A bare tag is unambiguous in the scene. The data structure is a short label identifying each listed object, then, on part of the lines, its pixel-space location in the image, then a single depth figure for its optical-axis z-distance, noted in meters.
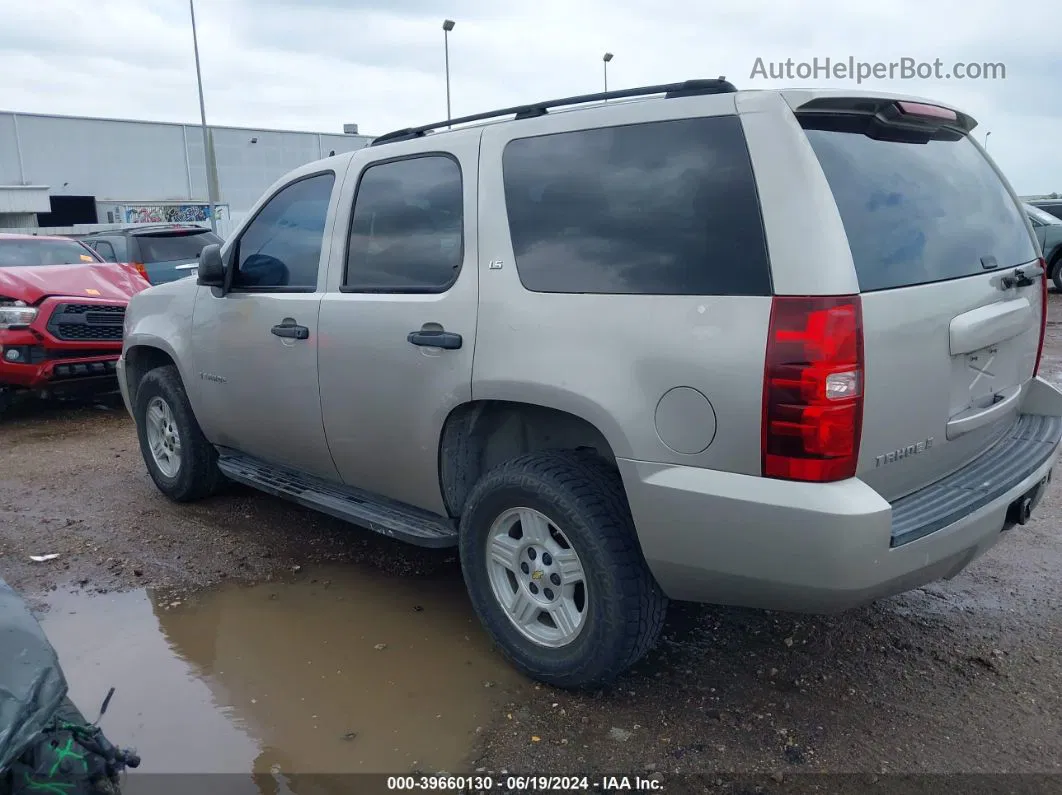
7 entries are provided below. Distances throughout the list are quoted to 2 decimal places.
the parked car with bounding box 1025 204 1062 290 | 15.66
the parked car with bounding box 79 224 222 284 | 11.21
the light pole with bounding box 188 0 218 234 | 26.84
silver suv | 2.49
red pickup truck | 7.38
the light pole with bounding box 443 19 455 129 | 28.28
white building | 36.56
